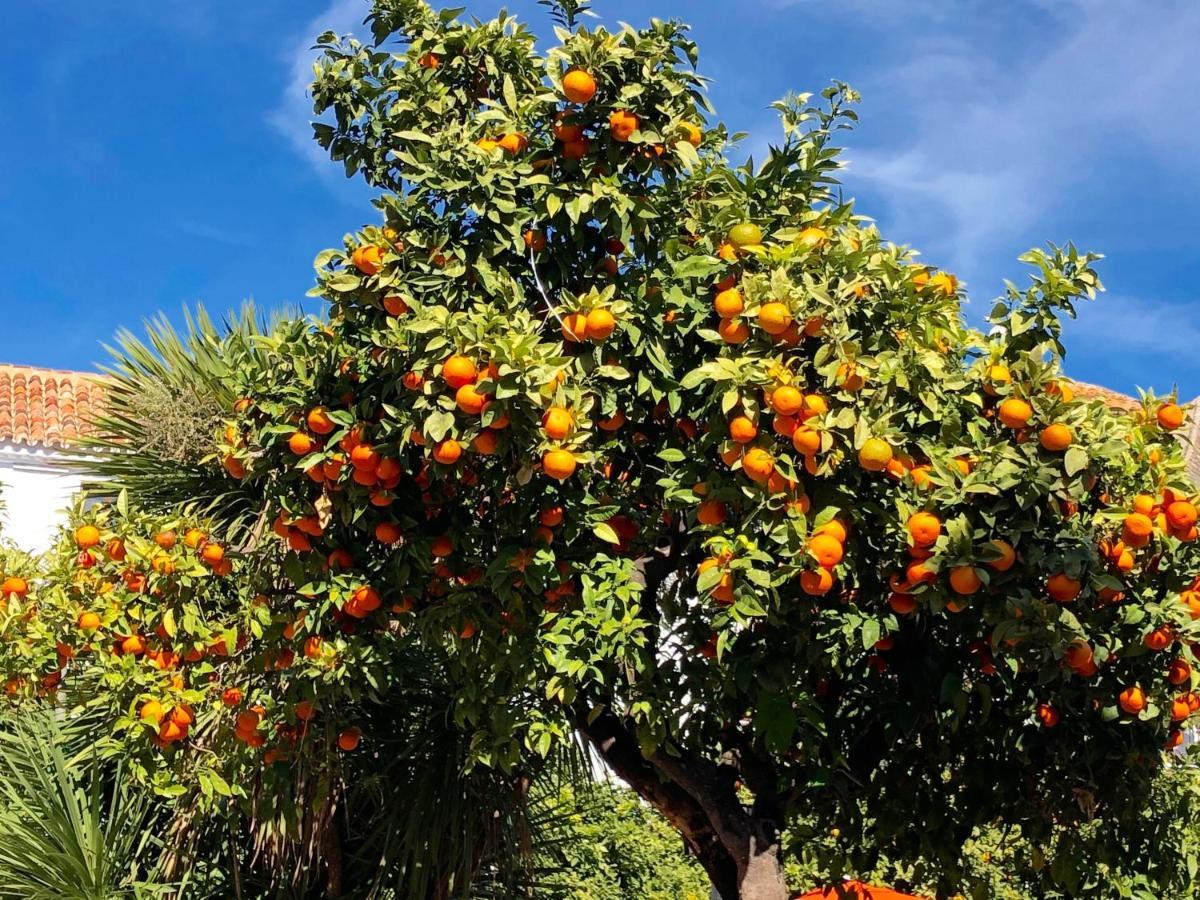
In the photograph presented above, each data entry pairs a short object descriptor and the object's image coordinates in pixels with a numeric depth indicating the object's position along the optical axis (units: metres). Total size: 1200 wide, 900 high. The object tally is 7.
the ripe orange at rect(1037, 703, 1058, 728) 3.50
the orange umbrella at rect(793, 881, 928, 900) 3.74
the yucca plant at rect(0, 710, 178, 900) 4.83
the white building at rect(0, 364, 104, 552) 13.44
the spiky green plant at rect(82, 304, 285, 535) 5.91
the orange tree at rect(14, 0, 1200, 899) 2.72
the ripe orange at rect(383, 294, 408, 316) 3.04
